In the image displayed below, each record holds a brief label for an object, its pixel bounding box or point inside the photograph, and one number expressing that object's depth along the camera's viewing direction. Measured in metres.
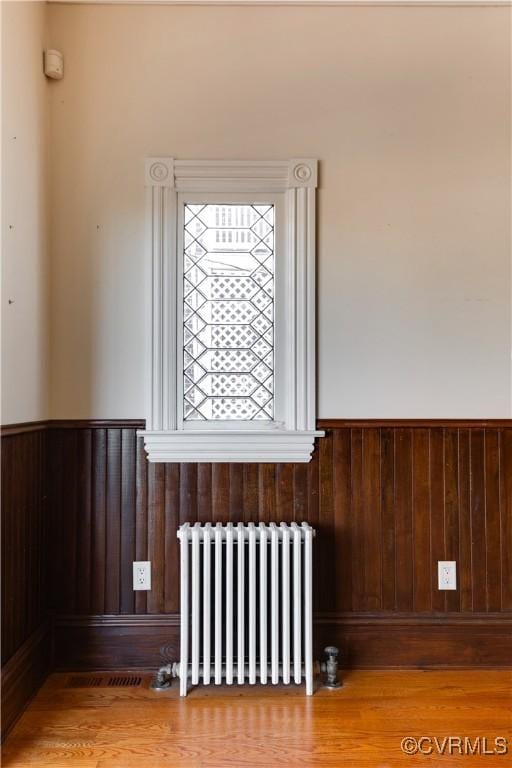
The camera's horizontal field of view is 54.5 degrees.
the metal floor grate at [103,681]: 2.04
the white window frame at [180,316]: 2.16
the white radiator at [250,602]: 1.95
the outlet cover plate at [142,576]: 2.16
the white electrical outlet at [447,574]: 2.19
